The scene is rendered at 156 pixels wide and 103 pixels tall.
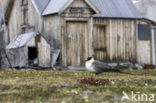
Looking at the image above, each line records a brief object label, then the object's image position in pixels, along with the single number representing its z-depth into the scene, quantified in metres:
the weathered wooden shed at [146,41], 25.22
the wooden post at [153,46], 25.97
